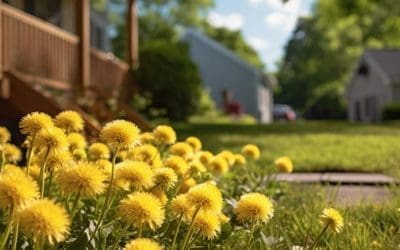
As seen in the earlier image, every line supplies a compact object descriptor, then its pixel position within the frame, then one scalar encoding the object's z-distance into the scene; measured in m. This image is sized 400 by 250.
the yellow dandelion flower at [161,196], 2.02
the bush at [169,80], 15.75
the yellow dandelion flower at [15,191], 1.33
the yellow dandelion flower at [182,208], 1.72
